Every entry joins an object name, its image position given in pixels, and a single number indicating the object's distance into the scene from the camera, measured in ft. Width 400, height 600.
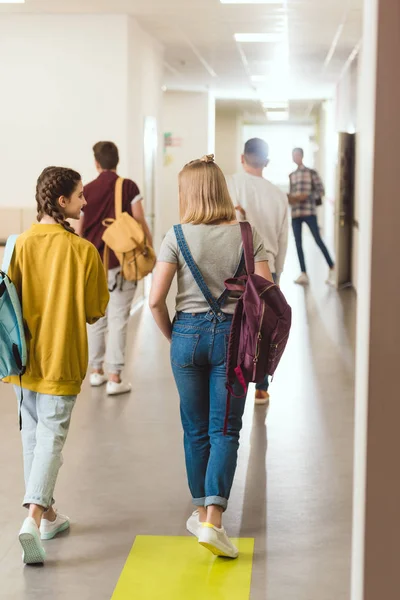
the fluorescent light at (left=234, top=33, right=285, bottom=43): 35.06
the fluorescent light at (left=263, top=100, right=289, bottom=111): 73.10
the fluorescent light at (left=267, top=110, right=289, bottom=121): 87.35
